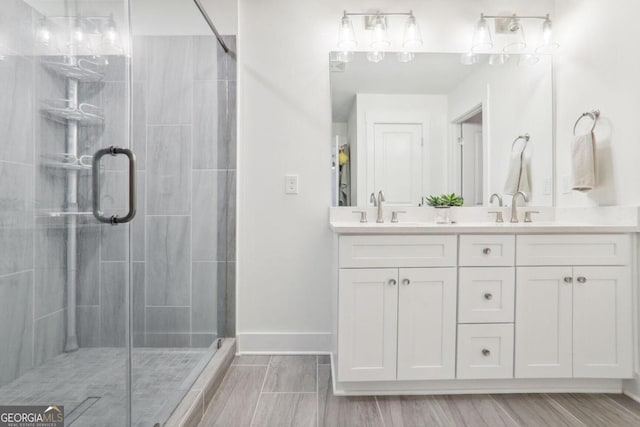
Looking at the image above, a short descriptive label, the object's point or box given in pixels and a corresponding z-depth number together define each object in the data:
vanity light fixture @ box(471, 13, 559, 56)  2.21
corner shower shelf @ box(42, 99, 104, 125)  0.94
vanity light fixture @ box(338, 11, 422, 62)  2.18
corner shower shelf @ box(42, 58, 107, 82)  0.94
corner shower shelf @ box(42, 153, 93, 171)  0.94
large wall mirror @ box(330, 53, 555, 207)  2.23
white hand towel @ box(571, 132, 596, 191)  1.87
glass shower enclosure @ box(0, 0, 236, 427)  0.86
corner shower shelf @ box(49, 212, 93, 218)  0.95
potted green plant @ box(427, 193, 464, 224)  2.22
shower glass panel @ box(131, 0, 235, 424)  1.31
